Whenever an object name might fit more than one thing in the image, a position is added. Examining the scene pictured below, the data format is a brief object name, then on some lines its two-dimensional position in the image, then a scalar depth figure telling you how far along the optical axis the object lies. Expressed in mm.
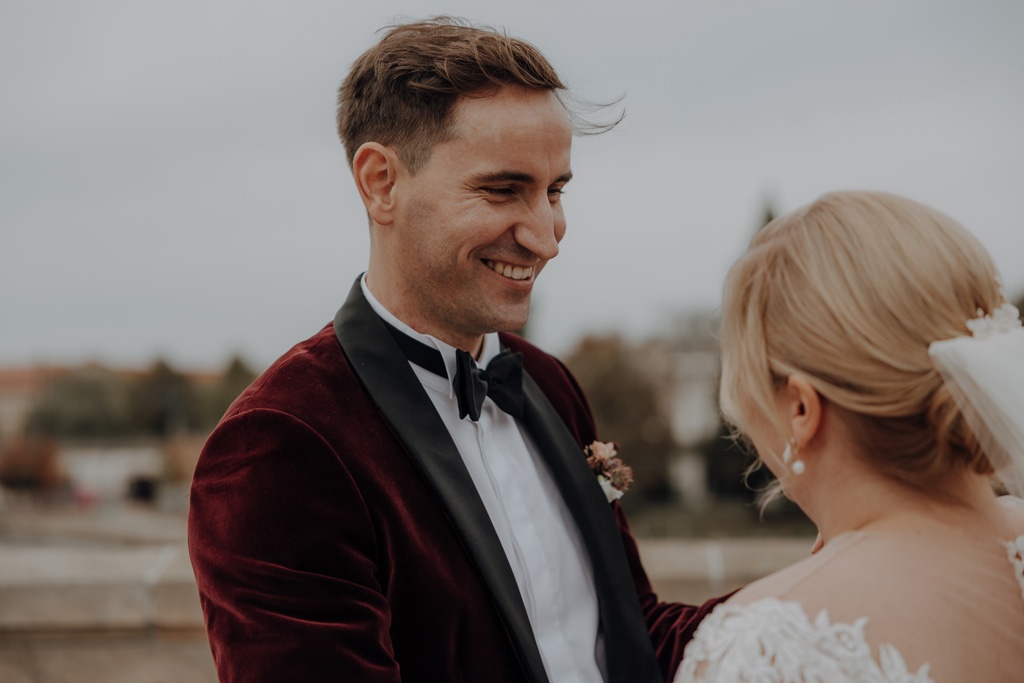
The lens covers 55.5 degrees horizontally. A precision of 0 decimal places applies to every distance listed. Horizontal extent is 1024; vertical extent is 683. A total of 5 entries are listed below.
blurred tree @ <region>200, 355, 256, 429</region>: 55844
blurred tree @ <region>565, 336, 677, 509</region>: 37969
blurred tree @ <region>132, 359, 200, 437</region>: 59438
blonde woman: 1517
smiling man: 1907
